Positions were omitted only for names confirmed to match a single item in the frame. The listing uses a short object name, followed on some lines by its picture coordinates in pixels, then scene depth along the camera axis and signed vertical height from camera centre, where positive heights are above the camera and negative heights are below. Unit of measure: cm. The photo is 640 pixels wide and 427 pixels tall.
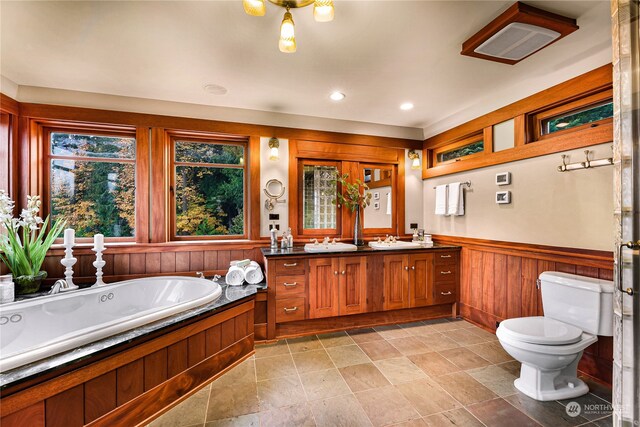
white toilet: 179 -85
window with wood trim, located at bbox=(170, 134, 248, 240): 315 +33
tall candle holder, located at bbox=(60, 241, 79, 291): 247 -42
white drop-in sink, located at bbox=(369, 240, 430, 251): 316 -38
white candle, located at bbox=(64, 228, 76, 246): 250 -19
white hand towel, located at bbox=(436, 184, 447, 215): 349 +18
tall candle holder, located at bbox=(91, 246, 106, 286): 257 -45
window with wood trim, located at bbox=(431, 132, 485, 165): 322 +82
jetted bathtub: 144 -69
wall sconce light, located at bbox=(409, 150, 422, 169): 382 +76
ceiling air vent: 162 +115
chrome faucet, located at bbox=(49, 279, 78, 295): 227 -60
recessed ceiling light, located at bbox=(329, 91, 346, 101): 277 +122
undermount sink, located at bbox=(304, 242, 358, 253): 298 -37
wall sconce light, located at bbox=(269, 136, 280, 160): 321 +79
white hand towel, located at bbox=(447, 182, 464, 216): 327 +16
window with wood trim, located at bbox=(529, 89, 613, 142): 209 +82
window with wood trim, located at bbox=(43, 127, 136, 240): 281 +38
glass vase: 354 -22
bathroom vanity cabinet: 279 -82
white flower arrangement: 228 -23
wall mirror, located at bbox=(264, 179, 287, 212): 329 +27
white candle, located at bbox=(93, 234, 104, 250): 259 -24
